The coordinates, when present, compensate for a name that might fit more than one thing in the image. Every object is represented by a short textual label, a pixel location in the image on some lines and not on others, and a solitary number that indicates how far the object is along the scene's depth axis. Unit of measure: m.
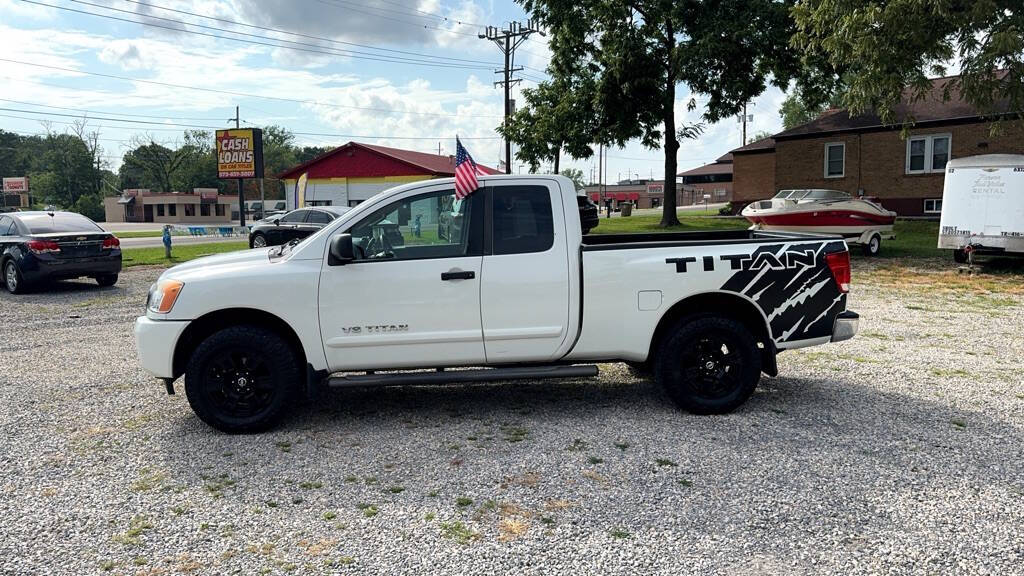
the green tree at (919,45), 15.66
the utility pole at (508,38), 41.66
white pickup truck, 5.51
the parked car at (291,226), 23.78
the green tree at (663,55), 24.14
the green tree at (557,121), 29.11
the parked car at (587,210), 14.74
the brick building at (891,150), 29.22
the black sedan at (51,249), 13.83
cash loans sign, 47.28
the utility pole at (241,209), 48.06
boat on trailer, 19.38
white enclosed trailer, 14.52
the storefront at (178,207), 84.06
